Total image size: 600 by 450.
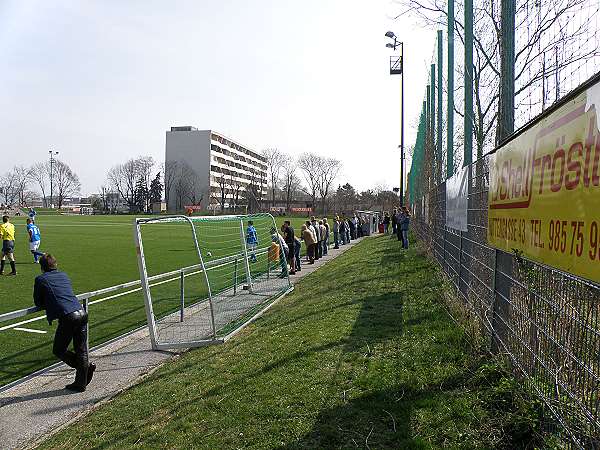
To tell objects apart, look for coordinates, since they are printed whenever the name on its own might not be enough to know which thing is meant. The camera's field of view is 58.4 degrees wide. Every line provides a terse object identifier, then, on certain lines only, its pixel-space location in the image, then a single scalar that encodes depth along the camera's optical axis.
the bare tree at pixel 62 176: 124.06
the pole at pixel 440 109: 11.05
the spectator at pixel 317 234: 21.12
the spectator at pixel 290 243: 17.06
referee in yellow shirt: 15.96
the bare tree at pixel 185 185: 114.56
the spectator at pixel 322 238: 22.19
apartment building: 115.38
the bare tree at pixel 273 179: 126.62
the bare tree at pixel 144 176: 117.75
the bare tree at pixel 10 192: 129.88
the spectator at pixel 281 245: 13.74
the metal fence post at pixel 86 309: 6.22
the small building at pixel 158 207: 111.75
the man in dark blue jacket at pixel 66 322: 5.99
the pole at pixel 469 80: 6.71
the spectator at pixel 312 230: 19.55
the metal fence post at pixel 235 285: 11.55
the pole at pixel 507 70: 4.77
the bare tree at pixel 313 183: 116.89
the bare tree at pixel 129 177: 120.38
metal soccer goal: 8.00
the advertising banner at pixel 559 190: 2.32
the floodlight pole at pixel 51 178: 122.94
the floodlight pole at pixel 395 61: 29.38
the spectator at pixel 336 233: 27.53
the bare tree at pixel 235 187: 121.35
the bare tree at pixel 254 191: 105.62
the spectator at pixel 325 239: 23.22
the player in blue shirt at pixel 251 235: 16.55
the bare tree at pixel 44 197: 125.93
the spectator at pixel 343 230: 29.77
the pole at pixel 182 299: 9.10
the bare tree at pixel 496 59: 3.94
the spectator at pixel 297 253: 17.95
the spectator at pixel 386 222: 41.00
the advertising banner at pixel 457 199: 6.73
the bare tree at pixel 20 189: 130.38
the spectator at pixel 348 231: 31.24
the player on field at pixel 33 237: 18.78
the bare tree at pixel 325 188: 116.81
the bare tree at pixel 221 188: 114.38
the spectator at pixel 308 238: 19.19
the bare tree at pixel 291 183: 124.69
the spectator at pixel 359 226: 37.93
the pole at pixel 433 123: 12.41
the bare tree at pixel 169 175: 115.50
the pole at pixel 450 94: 8.52
